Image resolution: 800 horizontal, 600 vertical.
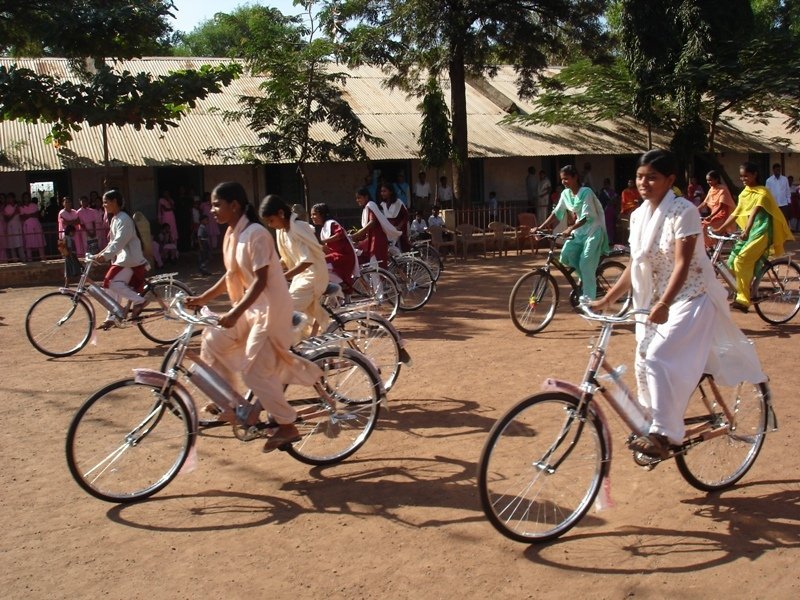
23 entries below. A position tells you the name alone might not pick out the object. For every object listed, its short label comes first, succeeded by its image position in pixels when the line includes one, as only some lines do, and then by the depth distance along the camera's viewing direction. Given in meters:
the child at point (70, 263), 11.41
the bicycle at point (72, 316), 9.11
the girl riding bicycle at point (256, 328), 4.91
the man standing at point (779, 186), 20.06
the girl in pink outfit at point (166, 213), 18.73
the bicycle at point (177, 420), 4.77
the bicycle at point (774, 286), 9.23
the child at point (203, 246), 16.84
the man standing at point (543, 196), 22.06
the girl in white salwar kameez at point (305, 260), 6.79
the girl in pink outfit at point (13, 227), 17.00
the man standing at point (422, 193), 21.32
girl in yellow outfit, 9.11
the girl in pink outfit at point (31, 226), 17.27
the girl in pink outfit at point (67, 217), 16.22
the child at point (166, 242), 18.38
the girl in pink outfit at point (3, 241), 16.55
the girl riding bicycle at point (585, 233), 9.13
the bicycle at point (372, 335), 6.57
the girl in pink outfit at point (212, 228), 18.73
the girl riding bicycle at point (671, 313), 4.22
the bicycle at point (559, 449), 4.07
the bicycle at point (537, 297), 9.30
